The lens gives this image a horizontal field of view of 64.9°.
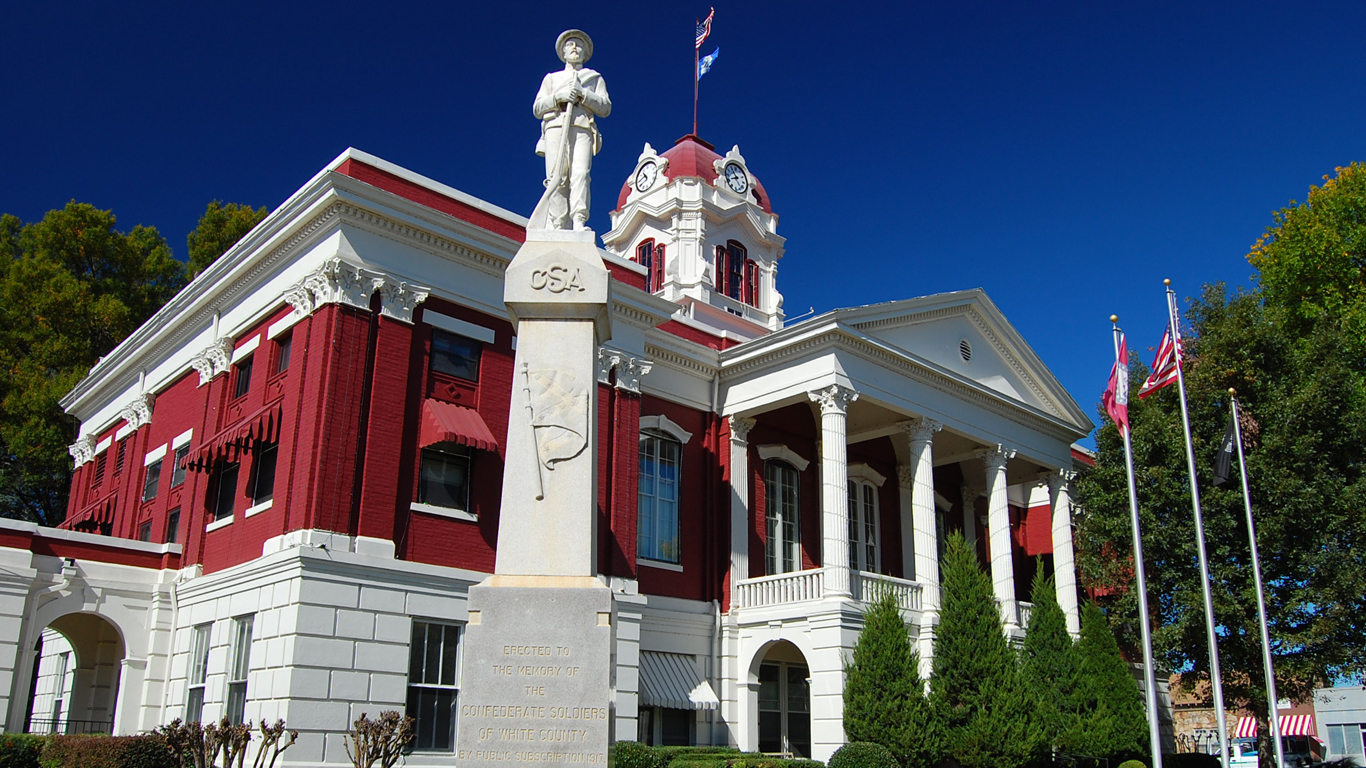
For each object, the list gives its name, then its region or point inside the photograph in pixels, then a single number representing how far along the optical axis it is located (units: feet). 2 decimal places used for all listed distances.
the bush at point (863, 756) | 69.31
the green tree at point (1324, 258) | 107.24
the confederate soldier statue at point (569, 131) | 36.22
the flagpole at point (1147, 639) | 69.26
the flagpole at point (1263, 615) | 79.71
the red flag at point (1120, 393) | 77.97
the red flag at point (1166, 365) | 78.79
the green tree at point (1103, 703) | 84.23
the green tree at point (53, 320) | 116.06
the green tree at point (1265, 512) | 87.81
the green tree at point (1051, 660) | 85.15
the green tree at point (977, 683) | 73.05
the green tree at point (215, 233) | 131.23
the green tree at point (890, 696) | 72.08
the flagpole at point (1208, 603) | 71.40
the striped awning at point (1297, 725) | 110.52
